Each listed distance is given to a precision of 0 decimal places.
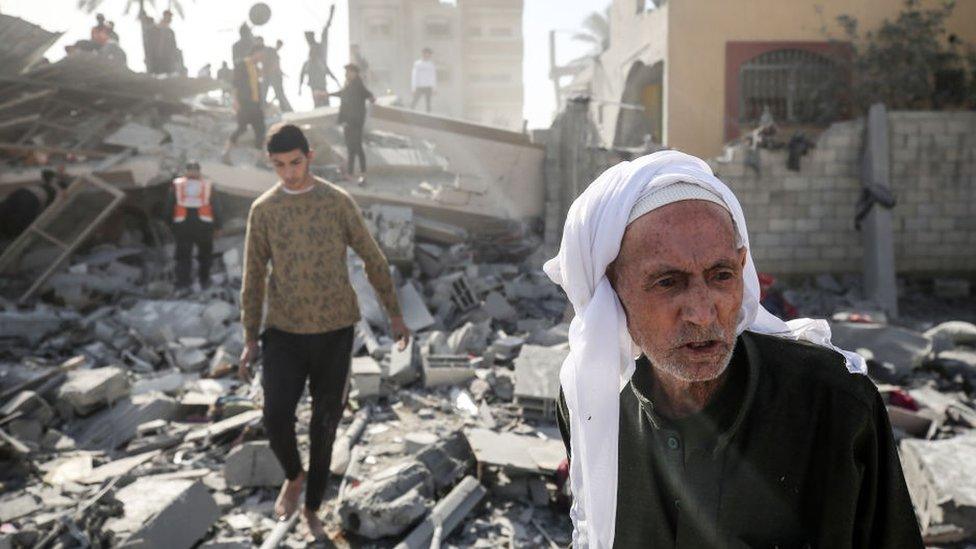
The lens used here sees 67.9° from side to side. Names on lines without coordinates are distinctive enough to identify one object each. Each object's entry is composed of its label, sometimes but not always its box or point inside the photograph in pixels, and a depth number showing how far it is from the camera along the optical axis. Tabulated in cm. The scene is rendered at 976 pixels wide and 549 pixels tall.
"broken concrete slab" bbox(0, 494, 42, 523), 423
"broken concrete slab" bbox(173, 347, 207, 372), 767
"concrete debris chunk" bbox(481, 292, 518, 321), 933
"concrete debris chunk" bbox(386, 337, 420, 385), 649
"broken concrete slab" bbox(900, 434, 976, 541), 367
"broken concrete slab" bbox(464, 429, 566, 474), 428
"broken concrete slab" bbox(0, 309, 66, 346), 846
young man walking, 362
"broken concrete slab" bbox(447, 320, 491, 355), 770
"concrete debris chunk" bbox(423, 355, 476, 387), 650
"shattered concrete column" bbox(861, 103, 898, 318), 1150
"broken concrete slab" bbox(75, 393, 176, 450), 560
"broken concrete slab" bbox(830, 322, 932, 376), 686
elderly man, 135
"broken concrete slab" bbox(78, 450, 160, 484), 476
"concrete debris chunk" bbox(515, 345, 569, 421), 552
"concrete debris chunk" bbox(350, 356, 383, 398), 611
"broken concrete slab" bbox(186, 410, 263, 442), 534
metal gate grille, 1434
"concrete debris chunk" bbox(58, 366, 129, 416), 591
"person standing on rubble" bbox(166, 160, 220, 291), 975
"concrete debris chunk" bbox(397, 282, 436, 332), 876
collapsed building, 399
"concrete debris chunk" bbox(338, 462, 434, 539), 376
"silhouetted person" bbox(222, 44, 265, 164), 1175
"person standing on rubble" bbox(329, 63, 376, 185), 1134
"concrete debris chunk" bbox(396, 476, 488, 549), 371
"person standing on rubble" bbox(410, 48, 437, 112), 1769
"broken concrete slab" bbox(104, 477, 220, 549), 353
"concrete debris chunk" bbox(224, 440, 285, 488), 451
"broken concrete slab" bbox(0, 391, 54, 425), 567
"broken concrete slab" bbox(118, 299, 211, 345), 861
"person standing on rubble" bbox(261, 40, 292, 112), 1472
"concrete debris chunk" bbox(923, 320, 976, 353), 760
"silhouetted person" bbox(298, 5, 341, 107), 1513
